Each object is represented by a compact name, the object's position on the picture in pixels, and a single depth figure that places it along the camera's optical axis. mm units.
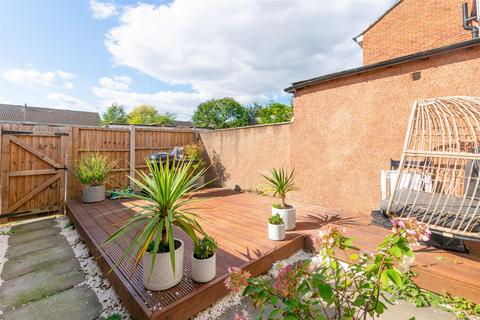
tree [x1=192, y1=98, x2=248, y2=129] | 34812
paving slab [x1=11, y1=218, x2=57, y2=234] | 4500
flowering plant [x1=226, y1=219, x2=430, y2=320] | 1022
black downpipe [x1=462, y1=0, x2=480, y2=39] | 5768
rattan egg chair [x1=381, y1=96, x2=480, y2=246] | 2328
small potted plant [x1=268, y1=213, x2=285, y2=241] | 3225
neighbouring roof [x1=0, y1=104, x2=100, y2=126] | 21891
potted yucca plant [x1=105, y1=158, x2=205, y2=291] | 1962
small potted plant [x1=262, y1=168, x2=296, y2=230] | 3574
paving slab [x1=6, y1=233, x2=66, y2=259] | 3519
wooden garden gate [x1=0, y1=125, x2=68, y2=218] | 4887
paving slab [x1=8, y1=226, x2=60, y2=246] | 3979
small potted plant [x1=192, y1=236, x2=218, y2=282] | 2207
